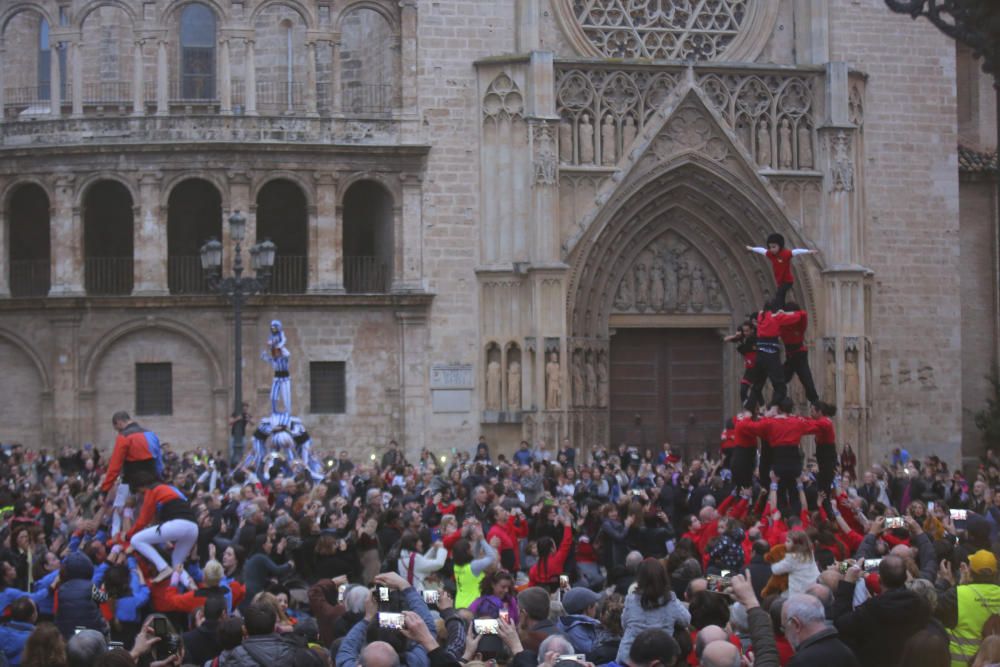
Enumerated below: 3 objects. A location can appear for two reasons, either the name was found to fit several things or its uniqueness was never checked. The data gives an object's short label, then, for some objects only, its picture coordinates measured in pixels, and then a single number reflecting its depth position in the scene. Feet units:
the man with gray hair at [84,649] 32.81
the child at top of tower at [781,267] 64.99
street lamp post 96.94
